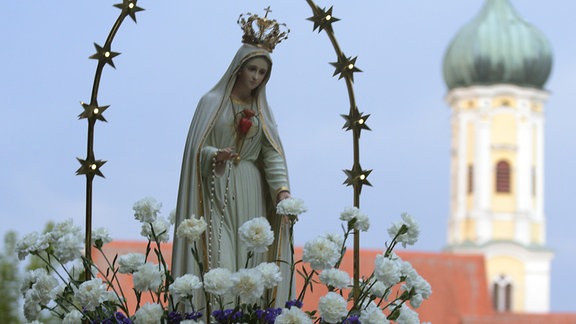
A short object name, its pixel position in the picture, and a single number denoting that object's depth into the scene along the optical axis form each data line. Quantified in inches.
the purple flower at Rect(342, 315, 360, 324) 584.7
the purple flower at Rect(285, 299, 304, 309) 577.5
